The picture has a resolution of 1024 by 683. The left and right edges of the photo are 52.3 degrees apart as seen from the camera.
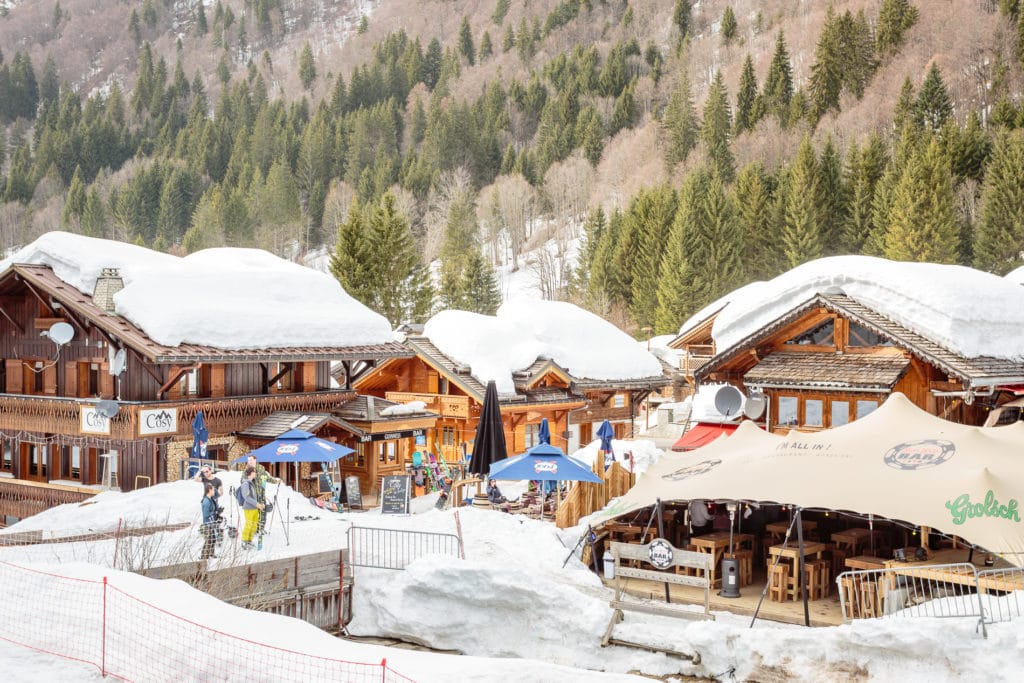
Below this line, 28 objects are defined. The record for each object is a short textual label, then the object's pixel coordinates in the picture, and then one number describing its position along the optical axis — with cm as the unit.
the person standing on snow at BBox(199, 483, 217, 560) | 1966
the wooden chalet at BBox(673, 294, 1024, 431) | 2619
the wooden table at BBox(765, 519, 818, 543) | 2084
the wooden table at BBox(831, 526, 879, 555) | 2005
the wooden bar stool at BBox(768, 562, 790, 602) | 1947
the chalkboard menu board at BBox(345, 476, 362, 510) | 2929
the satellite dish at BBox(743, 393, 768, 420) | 2817
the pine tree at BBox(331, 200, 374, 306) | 6197
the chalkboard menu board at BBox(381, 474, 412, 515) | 2639
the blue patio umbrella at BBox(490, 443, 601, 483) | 2412
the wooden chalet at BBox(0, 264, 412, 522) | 2950
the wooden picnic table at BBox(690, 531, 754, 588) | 2045
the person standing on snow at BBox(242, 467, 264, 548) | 2062
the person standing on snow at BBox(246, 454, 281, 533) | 2116
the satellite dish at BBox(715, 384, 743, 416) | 2805
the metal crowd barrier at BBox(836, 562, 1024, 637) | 1602
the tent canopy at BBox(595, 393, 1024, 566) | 1764
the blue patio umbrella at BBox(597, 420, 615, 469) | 2958
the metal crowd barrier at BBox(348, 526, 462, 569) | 2162
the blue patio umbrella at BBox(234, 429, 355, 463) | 2603
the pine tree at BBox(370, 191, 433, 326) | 6359
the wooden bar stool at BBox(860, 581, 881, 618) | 1798
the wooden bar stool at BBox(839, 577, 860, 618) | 1783
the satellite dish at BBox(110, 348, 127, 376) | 2955
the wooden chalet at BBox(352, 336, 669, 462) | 3931
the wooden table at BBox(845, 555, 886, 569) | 1869
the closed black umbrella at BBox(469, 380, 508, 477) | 2822
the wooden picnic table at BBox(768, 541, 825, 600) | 1931
